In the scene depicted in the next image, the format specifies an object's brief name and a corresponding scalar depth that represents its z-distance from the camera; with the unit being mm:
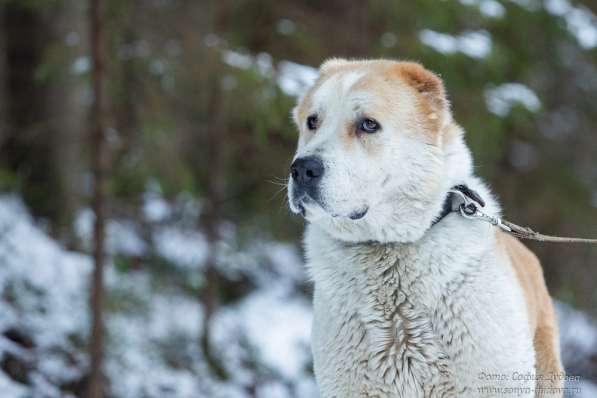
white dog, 6570
